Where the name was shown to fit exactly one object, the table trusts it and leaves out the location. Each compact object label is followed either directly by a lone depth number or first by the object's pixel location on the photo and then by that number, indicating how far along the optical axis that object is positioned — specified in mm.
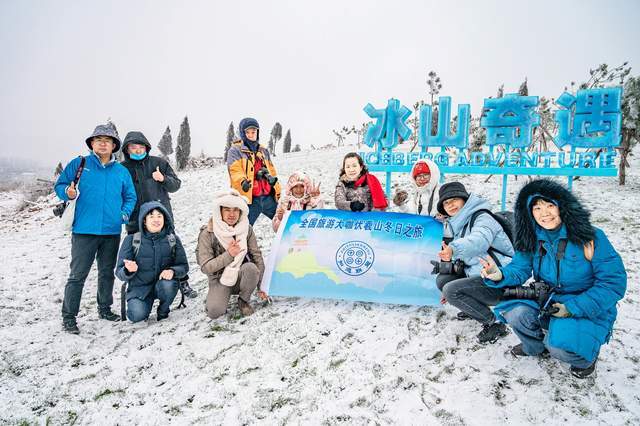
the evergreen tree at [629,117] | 12984
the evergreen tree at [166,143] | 48156
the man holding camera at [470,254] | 3363
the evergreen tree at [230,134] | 48662
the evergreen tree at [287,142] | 54594
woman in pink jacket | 5246
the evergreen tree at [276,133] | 55294
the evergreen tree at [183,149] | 40500
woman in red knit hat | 5109
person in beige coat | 4266
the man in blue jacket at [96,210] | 4102
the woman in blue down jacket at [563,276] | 2584
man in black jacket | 4863
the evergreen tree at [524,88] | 27234
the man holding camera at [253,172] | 5301
